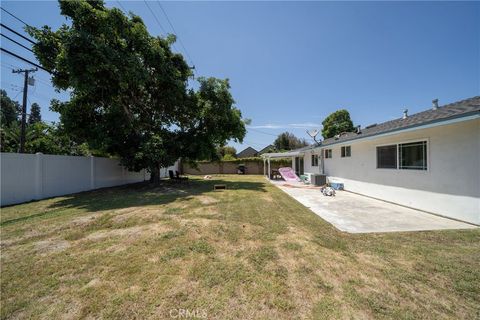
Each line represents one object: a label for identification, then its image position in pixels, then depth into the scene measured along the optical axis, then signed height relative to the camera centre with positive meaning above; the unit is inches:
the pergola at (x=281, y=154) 753.8 +31.8
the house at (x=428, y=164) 214.8 -3.3
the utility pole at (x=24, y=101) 522.6 +172.3
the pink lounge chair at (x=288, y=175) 740.0 -46.1
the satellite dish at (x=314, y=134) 636.7 +89.9
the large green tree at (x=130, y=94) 354.0 +162.5
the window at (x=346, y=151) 461.7 +25.5
